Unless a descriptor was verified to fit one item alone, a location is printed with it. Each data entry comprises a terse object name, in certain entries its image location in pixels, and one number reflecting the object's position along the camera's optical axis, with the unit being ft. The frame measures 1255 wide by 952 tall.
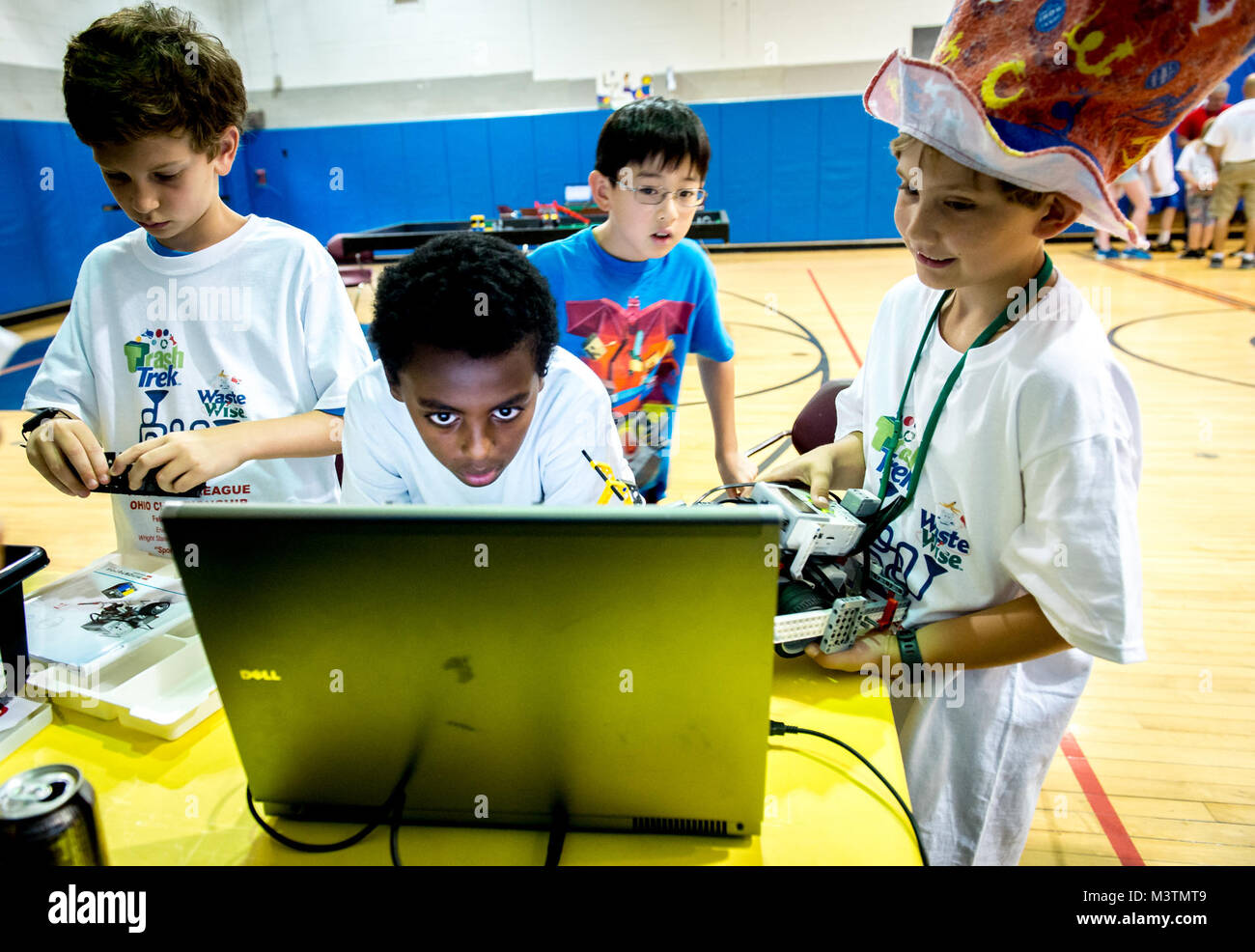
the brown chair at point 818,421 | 5.96
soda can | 1.91
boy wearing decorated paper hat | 2.83
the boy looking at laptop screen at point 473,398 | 3.09
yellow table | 2.43
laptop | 1.86
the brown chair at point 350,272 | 18.81
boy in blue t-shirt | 5.45
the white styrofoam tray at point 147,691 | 2.96
